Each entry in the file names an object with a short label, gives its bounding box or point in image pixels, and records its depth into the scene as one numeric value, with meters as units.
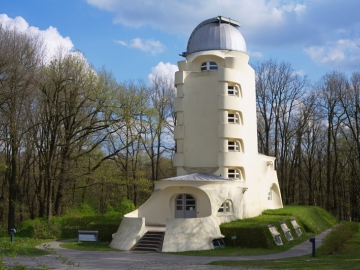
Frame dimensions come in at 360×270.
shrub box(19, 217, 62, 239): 26.12
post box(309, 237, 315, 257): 17.75
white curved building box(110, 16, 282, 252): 24.34
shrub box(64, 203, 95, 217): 30.52
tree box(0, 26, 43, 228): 26.48
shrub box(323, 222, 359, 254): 18.30
